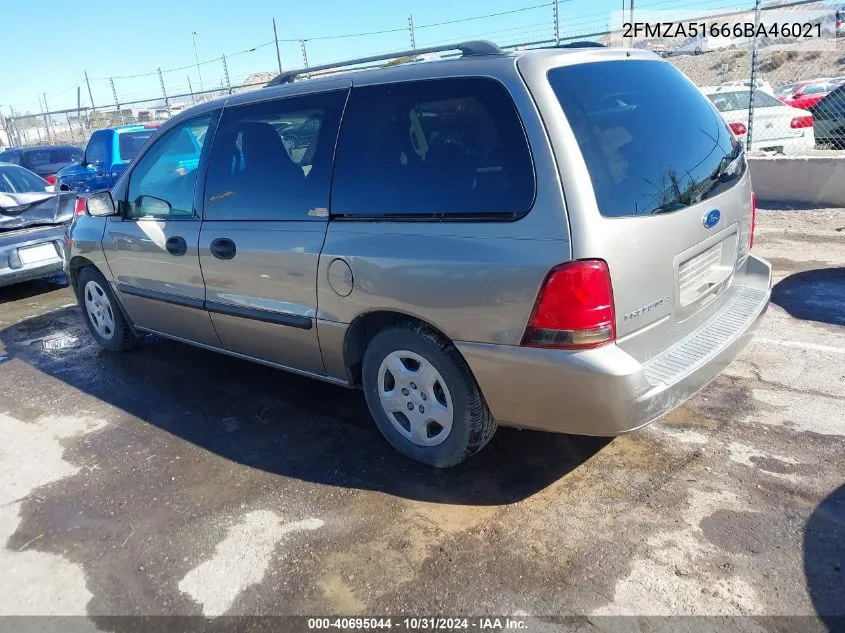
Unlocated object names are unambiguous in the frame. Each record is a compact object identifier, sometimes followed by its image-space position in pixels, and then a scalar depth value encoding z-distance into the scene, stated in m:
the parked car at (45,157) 14.03
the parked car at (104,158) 11.11
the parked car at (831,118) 11.30
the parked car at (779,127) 10.45
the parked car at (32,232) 6.89
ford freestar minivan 2.50
